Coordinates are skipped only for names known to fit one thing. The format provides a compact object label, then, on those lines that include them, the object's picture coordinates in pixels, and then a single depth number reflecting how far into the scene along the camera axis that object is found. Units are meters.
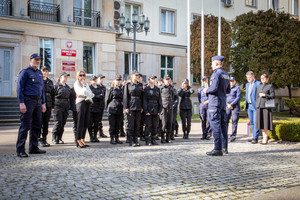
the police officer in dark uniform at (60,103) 10.07
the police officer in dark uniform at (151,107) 9.97
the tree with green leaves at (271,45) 26.73
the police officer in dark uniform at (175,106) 11.93
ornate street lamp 19.14
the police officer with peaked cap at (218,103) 7.91
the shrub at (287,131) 10.71
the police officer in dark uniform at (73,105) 10.31
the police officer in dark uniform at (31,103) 7.72
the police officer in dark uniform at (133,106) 9.73
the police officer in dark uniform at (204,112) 11.78
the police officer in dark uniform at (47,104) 9.82
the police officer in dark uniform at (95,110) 10.91
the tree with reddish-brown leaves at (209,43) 27.31
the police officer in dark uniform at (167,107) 10.70
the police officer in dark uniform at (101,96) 11.36
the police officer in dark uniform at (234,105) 11.23
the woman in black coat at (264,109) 10.20
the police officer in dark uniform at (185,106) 11.98
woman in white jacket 9.09
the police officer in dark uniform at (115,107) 10.30
